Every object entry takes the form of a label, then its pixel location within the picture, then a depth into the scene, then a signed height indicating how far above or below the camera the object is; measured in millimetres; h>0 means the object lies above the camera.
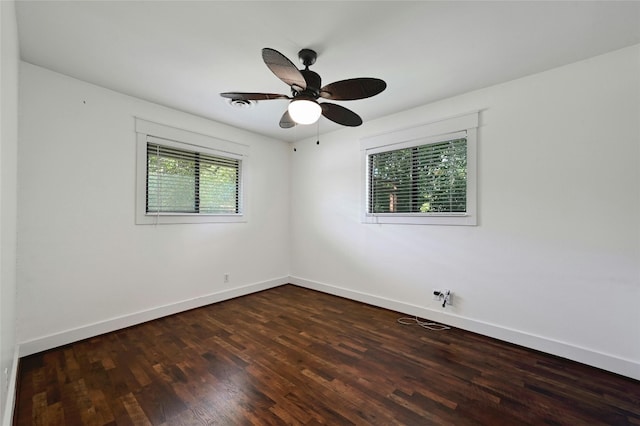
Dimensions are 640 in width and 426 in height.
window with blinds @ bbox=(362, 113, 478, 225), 2850 +468
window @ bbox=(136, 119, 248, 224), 3049 +453
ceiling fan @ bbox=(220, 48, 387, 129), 1794 +887
